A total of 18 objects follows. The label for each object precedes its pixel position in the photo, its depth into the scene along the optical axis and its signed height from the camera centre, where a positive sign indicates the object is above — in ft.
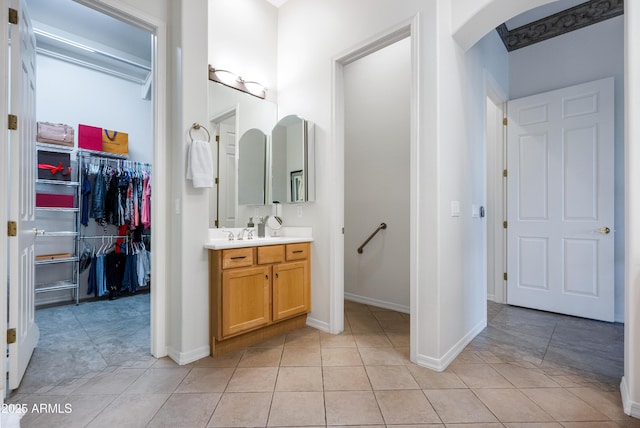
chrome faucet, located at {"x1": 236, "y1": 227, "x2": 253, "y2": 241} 9.00 -0.63
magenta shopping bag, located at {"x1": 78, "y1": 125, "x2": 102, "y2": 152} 12.06 +3.04
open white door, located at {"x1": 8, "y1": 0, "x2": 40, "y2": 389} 5.72 +0.42
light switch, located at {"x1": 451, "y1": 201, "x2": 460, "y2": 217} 7.23 +0.12
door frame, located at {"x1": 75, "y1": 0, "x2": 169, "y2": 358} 7.24 +0.47
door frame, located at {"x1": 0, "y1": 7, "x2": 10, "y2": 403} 5.40 +0.58
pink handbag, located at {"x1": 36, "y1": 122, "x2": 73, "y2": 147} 11.06 +2.96
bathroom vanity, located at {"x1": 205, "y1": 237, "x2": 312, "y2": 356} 7.23 -1.97
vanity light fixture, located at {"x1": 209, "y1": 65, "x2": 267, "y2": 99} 8.85 +4.00
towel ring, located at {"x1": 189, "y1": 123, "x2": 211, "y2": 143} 7.18 +2.04
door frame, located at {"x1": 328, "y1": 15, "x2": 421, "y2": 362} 8.52 +0.79
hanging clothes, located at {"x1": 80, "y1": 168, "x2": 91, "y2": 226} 12.02 +0.70
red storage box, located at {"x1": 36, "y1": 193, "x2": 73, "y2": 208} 11.25 +0.50
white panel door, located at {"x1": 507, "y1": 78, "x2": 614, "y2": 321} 9.77 +0.42
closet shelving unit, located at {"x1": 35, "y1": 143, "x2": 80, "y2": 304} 11.24 -0.65
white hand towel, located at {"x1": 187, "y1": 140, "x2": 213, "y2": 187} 6.96 +1.12
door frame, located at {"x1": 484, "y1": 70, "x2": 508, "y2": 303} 11.79 -0.06
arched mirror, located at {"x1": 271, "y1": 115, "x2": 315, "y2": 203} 9.29 +1.66
